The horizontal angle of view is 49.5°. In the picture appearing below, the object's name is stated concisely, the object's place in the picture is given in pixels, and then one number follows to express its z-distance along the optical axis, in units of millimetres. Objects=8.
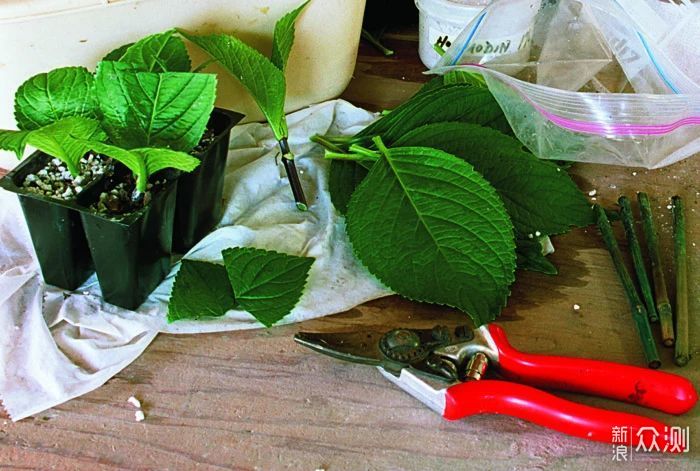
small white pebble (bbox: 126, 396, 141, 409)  462
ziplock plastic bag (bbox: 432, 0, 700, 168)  573
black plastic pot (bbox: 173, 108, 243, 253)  517
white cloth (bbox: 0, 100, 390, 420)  469
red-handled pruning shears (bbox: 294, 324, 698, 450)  436
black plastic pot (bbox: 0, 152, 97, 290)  457
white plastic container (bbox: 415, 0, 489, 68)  677
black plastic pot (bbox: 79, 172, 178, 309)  455
